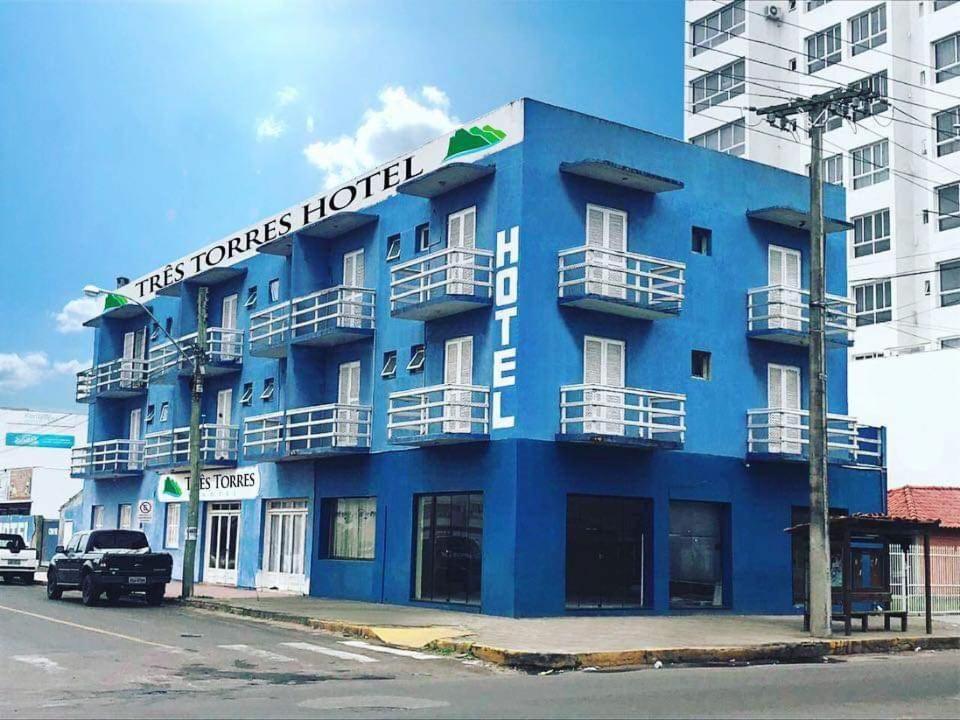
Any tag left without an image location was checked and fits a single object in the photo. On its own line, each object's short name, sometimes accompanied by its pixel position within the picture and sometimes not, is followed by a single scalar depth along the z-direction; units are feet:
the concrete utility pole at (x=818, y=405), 70.74
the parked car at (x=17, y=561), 126.11
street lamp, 99.71
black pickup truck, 92.43
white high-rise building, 172.45
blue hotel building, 84.58
